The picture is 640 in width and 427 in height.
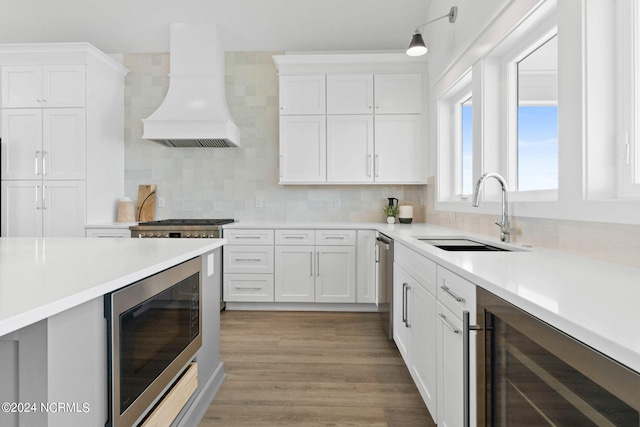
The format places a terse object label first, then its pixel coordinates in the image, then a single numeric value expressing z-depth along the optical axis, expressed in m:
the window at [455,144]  3.17
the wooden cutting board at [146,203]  4.23
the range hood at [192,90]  3.70
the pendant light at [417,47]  2.63
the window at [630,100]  1.34
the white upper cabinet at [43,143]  3.55
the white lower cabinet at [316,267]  3.55
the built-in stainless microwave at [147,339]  1.06
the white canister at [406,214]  3.84
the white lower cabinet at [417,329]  1.68
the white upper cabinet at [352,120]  3.77
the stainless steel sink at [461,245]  2.10
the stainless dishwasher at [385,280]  2.69
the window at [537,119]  1.91
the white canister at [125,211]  4.05
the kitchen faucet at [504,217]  1.89
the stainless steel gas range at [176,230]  3.48
